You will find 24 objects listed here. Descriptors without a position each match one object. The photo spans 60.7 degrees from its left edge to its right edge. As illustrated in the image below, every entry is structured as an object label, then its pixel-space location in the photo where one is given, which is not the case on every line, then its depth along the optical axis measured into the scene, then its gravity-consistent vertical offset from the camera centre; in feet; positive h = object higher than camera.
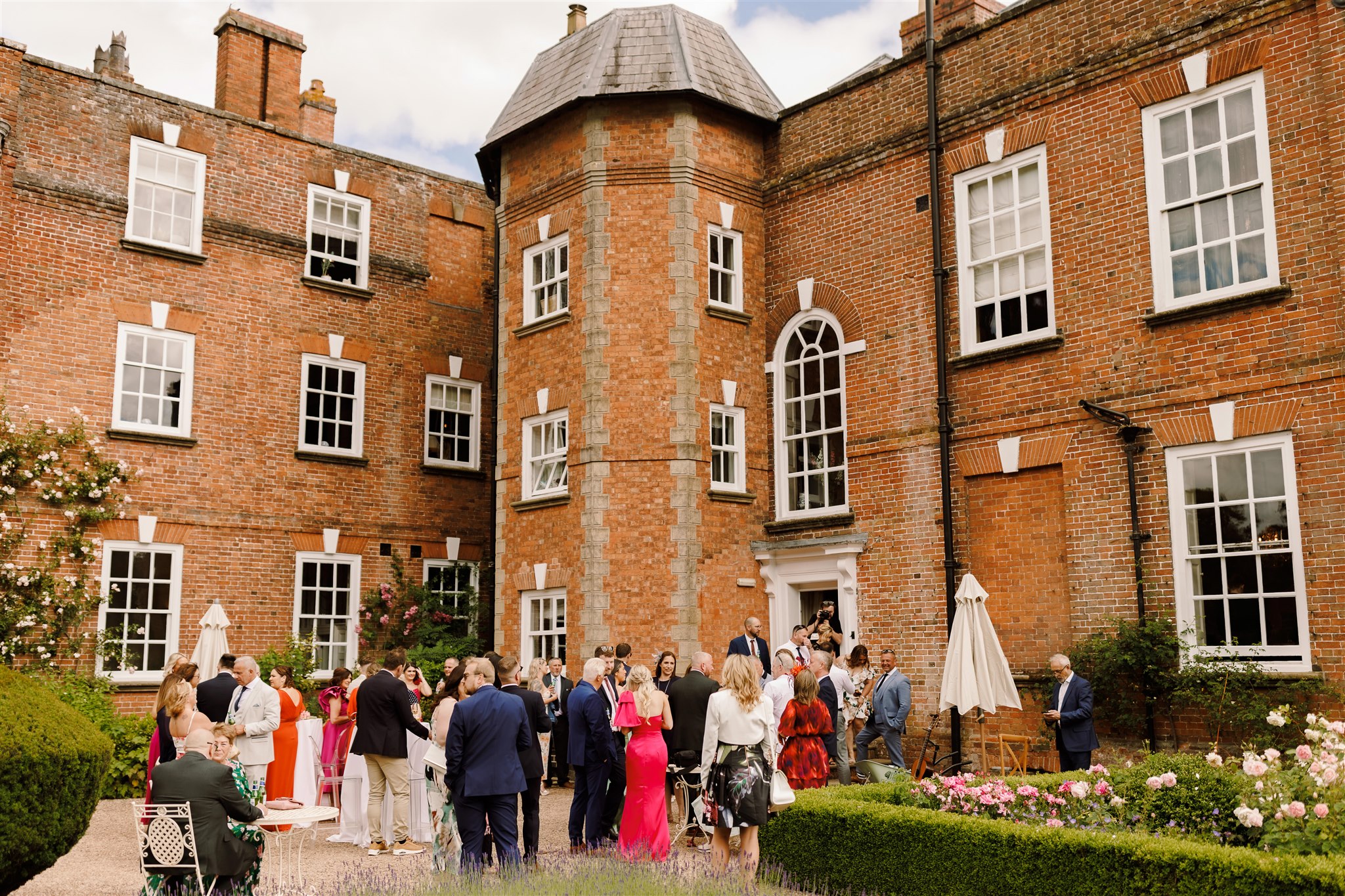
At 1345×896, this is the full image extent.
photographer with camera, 50.83 -0.94
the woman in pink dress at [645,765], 34.30 -4.61
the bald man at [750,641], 48.37 -1.33
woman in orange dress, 43.62 -5.13
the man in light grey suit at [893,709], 44.73 -3.85
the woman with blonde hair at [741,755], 30.68 -3.89
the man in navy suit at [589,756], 36.40 -4.60
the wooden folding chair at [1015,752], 44.50 -5.61
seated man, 25.75 -4.24
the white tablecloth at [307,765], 45.78 -6.12
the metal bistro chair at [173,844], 25.49 -5.12
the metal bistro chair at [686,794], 38.97 -6.42
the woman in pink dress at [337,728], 43.42 -4.44
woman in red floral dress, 35.63 -4.17
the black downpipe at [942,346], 49.67 +11.64
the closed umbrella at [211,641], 55.57 -1.39
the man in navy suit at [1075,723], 40.14 -3.99
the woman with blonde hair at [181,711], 32.30 -2.78
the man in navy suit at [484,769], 30.32 -4.14
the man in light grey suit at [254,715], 39.09 -3.48
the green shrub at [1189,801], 26.76 -4.55
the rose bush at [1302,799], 23.29 -4.02
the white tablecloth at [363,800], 40.40 -6.65
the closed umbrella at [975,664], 41.75 -2.03
